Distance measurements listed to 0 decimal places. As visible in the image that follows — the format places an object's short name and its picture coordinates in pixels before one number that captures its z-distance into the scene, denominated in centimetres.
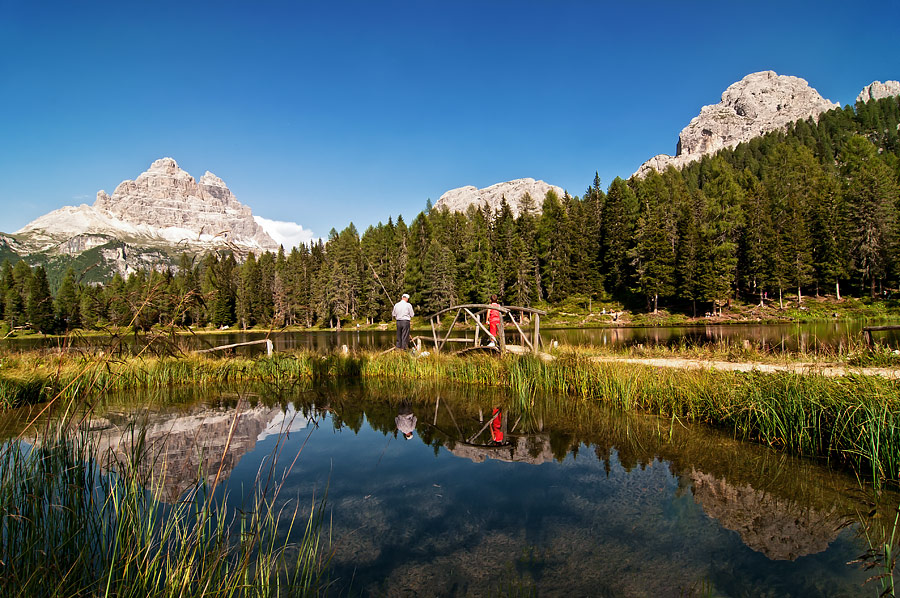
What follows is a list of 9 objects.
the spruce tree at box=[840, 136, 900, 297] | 5084
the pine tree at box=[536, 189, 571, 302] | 6844
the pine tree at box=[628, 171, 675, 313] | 5884
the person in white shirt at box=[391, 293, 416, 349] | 1630
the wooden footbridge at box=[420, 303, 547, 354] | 1426
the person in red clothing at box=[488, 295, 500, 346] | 1608
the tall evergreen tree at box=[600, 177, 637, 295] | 6750
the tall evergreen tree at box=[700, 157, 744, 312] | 5488
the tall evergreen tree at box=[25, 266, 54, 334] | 6731
